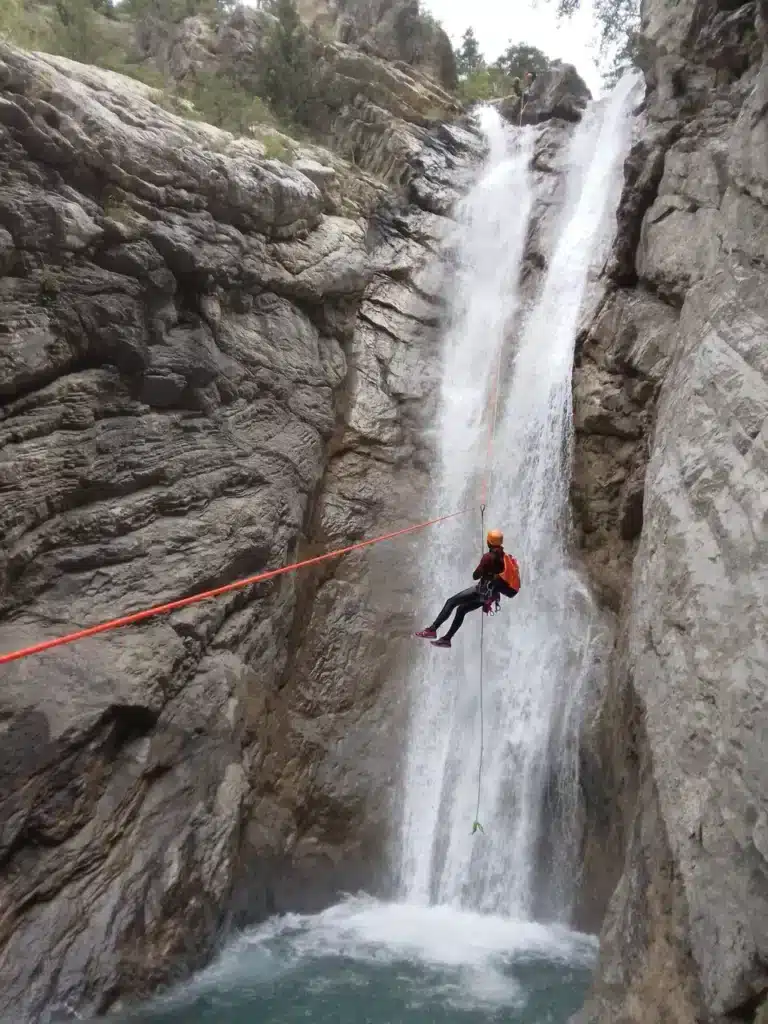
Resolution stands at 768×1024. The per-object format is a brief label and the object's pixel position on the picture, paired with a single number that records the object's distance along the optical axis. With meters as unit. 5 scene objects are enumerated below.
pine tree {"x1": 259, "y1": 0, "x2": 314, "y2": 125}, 16.36
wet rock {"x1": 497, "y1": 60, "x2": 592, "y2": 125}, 19.19
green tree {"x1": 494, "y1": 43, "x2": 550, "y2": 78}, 24.62
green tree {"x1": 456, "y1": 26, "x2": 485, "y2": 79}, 27.16
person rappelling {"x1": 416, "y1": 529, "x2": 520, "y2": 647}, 7.88
